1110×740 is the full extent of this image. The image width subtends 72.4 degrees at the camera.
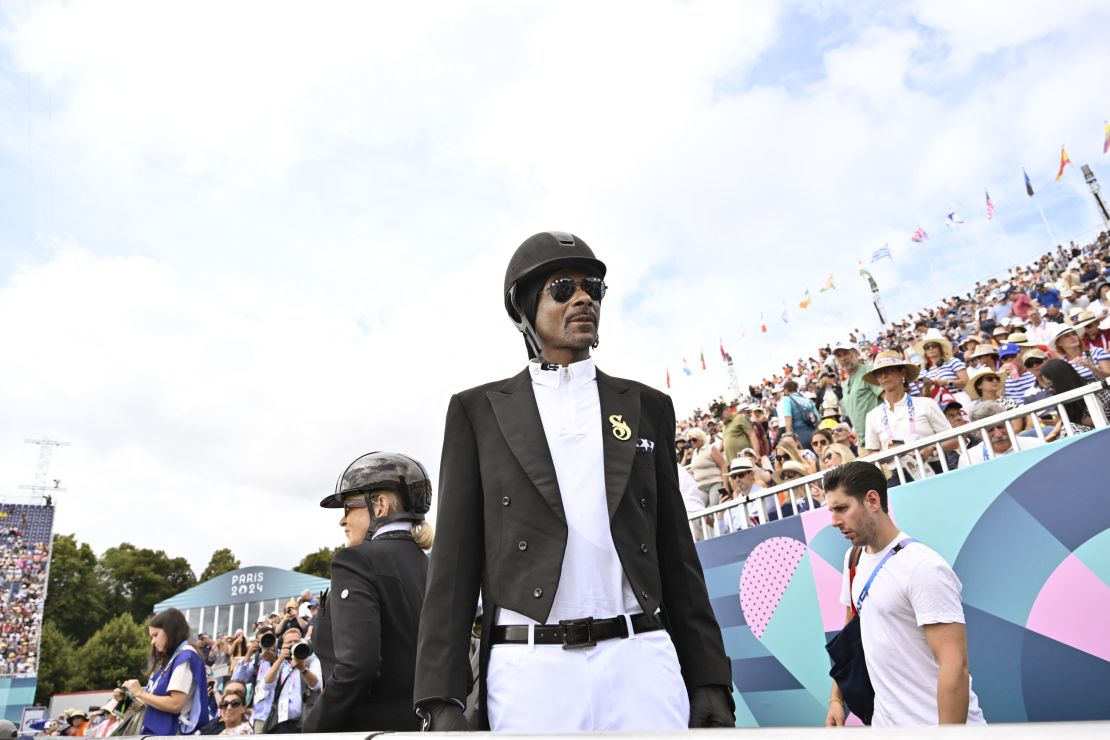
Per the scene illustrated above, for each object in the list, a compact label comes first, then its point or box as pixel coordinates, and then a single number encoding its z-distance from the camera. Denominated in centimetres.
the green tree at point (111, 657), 4453
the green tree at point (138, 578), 5956
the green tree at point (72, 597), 5534
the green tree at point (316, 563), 6244
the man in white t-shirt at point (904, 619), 320
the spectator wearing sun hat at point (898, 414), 595
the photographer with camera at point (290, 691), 548
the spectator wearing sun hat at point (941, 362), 856
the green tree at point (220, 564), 6388
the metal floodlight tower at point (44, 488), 5547
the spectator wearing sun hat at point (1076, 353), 646
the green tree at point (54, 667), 4472
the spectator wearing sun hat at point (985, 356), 824
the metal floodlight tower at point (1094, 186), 4336
